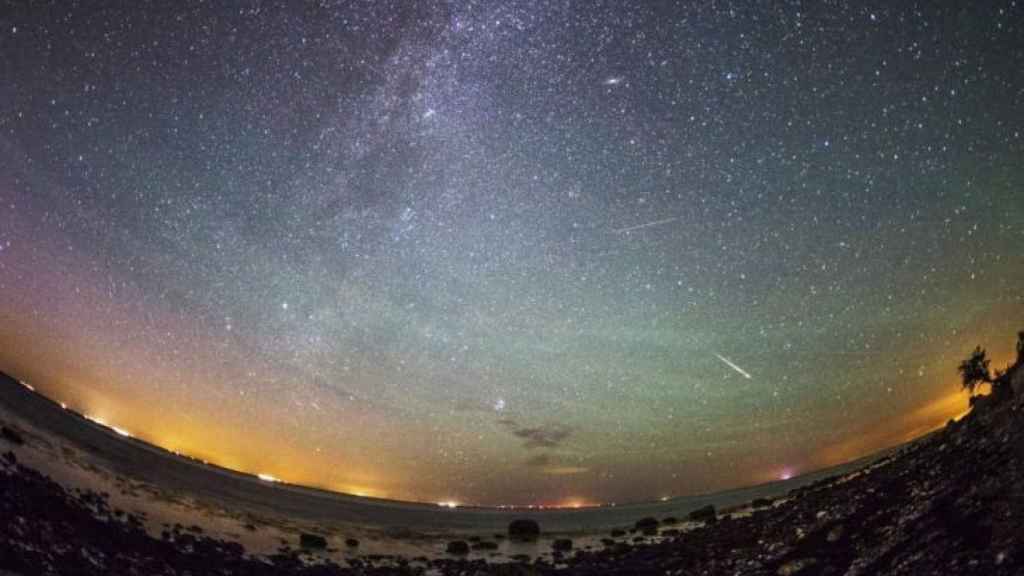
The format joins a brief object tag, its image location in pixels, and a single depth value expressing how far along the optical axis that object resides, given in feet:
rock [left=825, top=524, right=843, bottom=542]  39.52
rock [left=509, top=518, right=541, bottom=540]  163.02
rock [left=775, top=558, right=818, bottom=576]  35.76
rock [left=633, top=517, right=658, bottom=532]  140.23
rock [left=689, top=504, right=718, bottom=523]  134.46
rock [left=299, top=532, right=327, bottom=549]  103.56
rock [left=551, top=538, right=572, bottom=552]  110.05
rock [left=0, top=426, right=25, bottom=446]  127.85
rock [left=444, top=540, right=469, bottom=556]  113.05
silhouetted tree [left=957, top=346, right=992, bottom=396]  111.04
